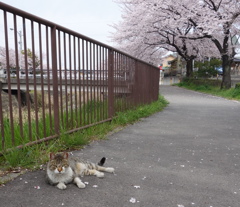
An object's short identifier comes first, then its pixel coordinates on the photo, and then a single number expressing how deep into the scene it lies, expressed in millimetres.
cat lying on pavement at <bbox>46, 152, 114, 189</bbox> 2229
